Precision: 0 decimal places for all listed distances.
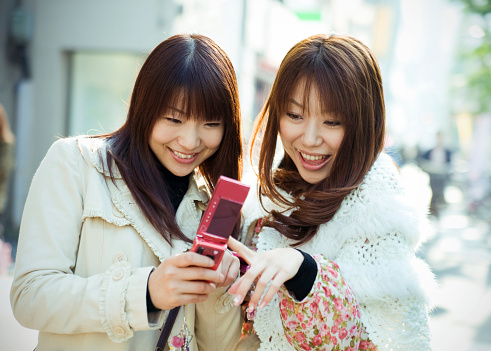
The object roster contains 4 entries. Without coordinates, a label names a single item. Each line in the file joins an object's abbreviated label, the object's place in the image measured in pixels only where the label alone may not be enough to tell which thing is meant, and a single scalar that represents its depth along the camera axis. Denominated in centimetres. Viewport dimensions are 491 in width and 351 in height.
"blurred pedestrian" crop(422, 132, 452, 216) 1332
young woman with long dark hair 178
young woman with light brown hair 190
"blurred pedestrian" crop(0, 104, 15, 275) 724
